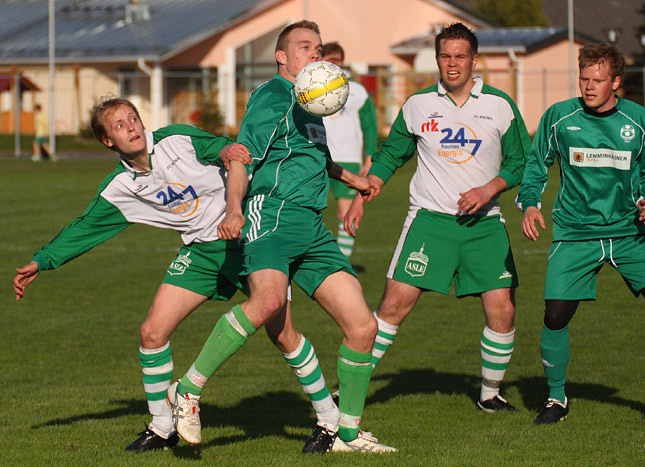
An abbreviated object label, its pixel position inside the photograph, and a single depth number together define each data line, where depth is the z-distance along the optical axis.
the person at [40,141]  69.62
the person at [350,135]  25.70
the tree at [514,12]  110.21
